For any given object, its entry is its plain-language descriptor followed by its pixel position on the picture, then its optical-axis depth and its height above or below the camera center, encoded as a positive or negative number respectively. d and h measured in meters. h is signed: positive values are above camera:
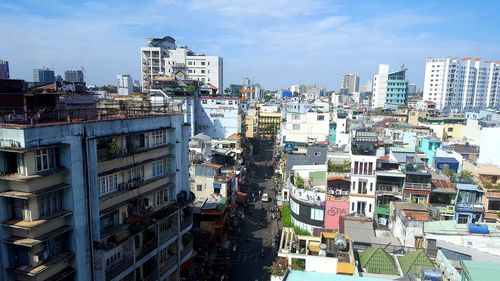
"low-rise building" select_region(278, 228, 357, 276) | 20.94 -9.66
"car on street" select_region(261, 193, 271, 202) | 49.78 -13.54
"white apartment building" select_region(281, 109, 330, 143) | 66.50 -5.21
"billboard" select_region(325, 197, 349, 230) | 33.91 -10.25
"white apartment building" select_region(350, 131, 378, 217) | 33.12 -7.58
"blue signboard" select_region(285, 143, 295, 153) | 53.06 -7.32
